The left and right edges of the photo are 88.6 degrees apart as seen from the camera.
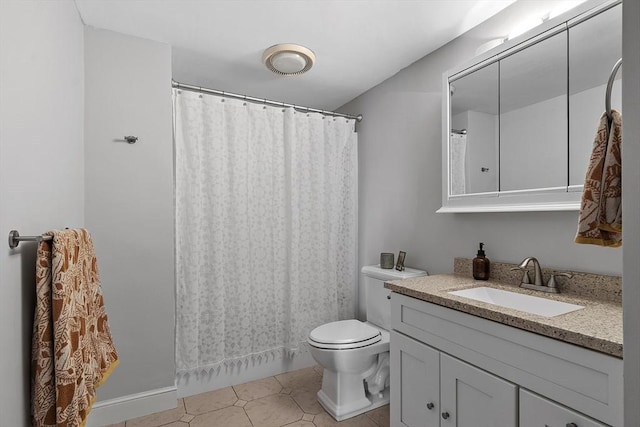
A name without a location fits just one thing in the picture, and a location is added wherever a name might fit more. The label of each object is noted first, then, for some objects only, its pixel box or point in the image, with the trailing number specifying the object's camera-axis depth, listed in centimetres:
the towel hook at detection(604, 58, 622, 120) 81
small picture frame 232
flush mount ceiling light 210
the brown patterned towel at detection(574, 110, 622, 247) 83
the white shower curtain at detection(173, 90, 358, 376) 221
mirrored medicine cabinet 140
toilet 197
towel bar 94
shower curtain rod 220
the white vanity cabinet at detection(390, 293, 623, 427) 94
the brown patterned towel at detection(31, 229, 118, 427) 96
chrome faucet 151
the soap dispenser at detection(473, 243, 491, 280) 179
